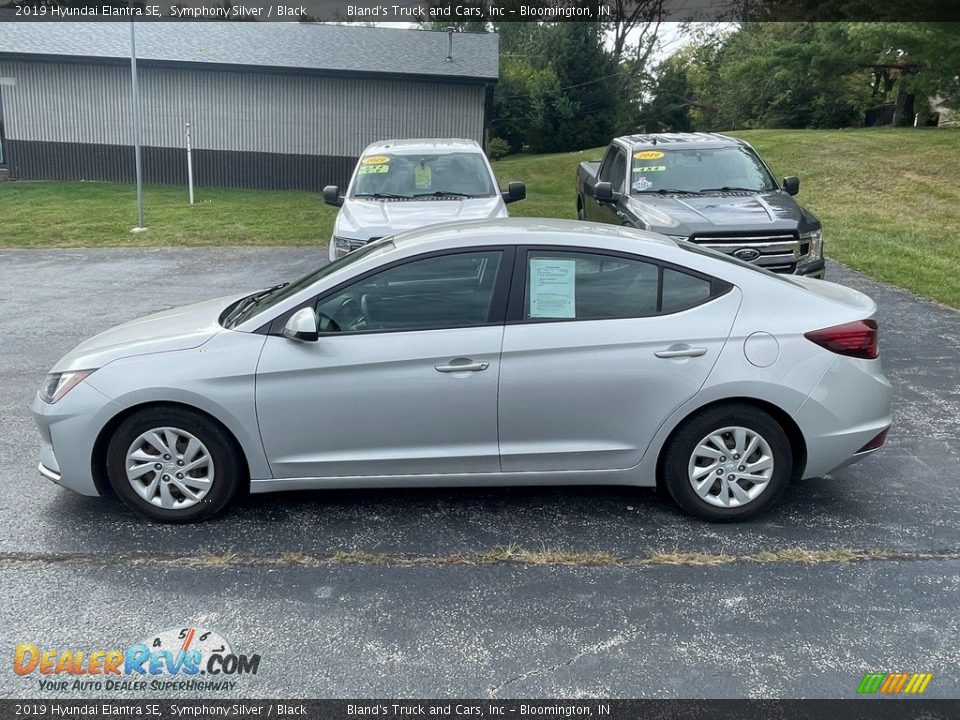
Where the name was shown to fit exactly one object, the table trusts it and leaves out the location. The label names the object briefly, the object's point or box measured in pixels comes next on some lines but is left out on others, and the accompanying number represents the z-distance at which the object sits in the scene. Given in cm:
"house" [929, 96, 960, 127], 3750
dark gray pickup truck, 842
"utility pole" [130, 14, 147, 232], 1535
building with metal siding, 2306
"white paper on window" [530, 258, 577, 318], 457
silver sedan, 445
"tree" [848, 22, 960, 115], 2303
